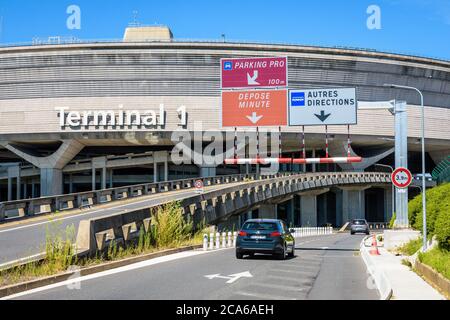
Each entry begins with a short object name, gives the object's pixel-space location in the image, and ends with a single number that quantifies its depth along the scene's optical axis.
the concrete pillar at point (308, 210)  80.81
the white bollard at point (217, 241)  26.23
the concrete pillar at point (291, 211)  89.75
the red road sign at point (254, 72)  29.89
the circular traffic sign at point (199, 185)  43.80
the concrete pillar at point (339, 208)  86.31
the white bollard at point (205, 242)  24.17
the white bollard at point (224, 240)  27.67
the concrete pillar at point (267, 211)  72.69
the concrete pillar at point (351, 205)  84.62
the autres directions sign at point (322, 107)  28.56
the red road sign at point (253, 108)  29.91
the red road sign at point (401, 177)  21.16
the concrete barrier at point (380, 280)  10.71
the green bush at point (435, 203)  16.78
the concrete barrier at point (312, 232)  56.96
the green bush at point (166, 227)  21.20
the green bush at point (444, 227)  14.34
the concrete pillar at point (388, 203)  88.88
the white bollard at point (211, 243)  25.02
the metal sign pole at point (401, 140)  25.56
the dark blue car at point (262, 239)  19.00
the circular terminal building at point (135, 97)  74.62
